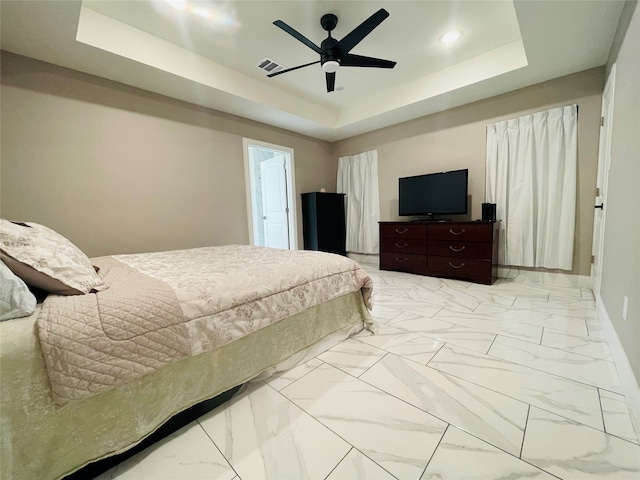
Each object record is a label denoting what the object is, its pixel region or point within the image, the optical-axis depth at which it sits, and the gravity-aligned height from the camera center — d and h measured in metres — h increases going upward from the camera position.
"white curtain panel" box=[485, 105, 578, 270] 2.77 +0.32
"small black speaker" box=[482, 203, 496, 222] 3.06 +0.02
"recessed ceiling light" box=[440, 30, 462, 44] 2.42 +1.76
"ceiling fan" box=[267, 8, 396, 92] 1.85 +1.40
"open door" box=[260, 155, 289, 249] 4.36 +0.30
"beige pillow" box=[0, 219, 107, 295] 0.91 -0.15
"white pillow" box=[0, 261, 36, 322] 0.79 -0.23
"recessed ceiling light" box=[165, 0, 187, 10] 1.99 +1.75
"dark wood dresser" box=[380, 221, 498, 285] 2.98 -0.46
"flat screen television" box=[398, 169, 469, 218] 3.30 +0.29
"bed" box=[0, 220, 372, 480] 0.74 -0.48
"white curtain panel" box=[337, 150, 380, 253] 4.44 +0.34
